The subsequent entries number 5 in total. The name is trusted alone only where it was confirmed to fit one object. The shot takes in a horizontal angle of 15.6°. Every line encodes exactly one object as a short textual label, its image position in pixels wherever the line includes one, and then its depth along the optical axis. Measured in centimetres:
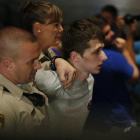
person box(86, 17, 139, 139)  280
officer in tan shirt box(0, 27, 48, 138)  215
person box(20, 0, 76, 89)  236
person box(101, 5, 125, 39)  378
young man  234
